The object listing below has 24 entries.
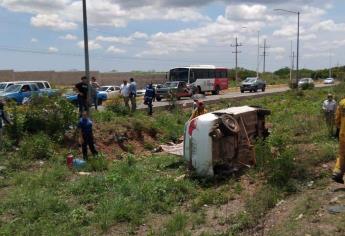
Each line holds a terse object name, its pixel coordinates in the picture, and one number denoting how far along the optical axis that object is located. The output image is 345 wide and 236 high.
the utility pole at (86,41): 17.23
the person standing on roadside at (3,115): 16.89
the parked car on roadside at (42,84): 32.77
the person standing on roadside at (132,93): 25.11
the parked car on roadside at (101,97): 34.09
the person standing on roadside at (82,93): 19.66
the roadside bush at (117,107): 23.36
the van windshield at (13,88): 32.96
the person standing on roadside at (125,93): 25.22
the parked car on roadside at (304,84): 56.53
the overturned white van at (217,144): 12.46
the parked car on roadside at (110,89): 44.20
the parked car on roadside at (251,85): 58.33
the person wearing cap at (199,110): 16.16
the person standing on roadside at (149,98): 25.72
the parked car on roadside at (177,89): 42.84
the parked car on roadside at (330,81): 82.10
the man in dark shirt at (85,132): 15.88
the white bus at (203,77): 50.06
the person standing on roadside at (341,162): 9.46
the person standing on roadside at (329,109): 18.24
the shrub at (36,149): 16.44
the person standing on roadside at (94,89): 22.93
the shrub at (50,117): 18.25
